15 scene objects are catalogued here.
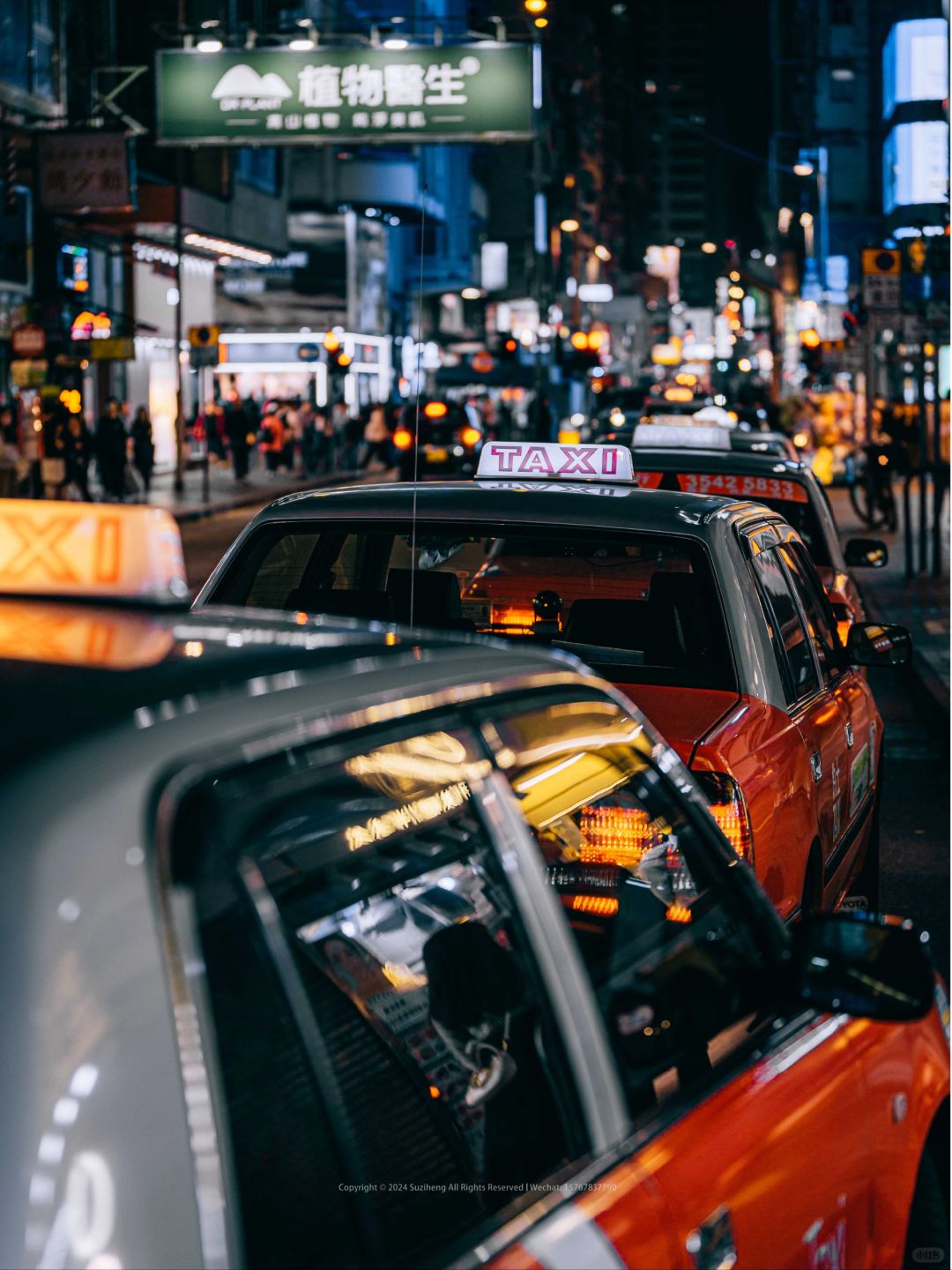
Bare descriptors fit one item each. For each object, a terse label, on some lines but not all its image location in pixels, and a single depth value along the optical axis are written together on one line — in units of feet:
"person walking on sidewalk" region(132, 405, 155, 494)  134.41
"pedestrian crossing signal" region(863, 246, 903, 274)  66.80
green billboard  101.40
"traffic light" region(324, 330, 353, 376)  180.75
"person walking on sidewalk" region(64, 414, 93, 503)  109.40
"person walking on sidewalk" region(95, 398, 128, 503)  121.70
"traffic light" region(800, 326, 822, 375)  134.31
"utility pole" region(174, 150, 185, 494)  129.18
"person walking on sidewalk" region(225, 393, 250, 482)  155.22
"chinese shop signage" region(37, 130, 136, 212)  109.40
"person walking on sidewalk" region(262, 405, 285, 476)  168.76
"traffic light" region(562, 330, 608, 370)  202.18
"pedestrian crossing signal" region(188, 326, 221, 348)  124.88
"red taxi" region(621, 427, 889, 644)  32.83
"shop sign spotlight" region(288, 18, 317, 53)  102.89
